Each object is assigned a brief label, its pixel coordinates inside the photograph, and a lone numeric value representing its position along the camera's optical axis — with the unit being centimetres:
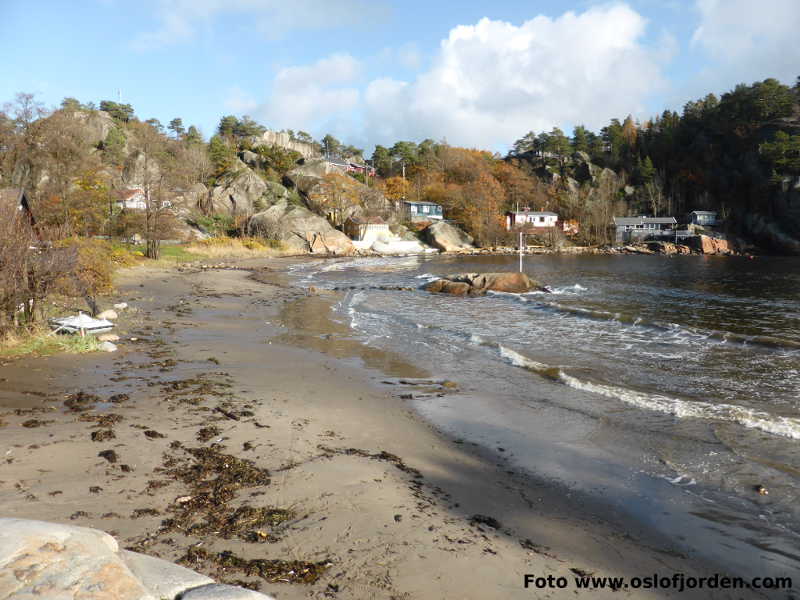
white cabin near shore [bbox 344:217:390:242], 7812
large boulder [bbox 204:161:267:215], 7412
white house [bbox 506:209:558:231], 9512
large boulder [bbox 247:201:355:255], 6762
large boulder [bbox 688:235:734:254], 7762
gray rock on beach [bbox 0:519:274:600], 285
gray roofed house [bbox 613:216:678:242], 9119
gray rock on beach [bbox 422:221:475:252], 8088
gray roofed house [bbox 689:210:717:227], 9206
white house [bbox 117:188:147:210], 5758
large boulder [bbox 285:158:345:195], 8356
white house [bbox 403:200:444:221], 9306
